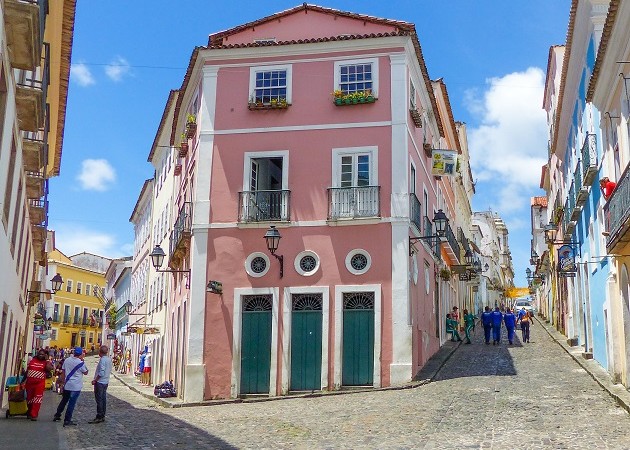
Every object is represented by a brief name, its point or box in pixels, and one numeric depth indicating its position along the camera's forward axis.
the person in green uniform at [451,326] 28.33
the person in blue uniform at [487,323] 27.52
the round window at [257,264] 19.68
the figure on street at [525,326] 27.48
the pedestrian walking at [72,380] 13.64
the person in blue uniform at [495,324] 27.41
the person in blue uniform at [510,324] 27.53
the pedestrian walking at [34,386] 14.95
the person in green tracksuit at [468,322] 28.58
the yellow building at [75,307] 72.44
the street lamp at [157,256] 20.42
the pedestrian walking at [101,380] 14.06
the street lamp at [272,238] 18.33
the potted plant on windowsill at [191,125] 22.52
